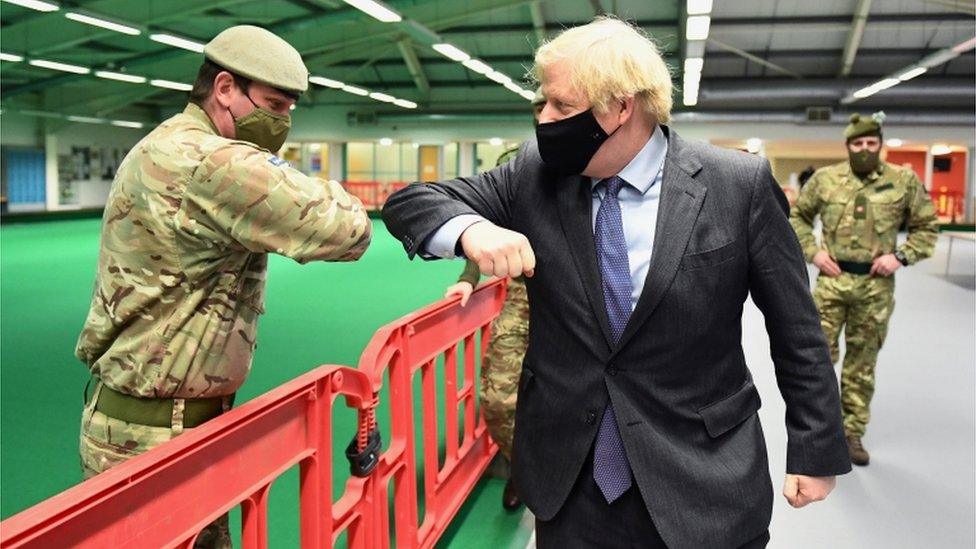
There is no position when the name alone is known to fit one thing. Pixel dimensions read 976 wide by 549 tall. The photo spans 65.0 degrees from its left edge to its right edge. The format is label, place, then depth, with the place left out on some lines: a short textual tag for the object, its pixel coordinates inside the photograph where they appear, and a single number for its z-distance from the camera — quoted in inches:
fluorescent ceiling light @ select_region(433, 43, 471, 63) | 585.3
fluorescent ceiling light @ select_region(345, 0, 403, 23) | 420.2
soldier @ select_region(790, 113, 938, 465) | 169.3
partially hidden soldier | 140.5
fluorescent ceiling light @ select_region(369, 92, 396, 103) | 871.4
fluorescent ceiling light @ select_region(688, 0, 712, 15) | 417.1
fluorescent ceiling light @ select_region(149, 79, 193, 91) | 760.3
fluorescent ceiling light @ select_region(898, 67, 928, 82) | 661.9
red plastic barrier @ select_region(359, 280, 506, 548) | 99.1
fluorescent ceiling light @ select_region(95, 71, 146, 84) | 709.3
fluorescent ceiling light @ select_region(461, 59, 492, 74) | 632.4
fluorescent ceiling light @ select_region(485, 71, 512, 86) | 698.8
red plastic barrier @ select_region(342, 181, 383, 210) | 1108.5
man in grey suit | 58.2
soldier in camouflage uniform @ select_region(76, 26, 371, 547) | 67.4
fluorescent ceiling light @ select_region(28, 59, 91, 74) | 618.2
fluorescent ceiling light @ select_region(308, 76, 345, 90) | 721.5
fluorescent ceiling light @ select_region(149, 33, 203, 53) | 526.3
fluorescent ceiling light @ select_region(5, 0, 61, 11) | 396.5
